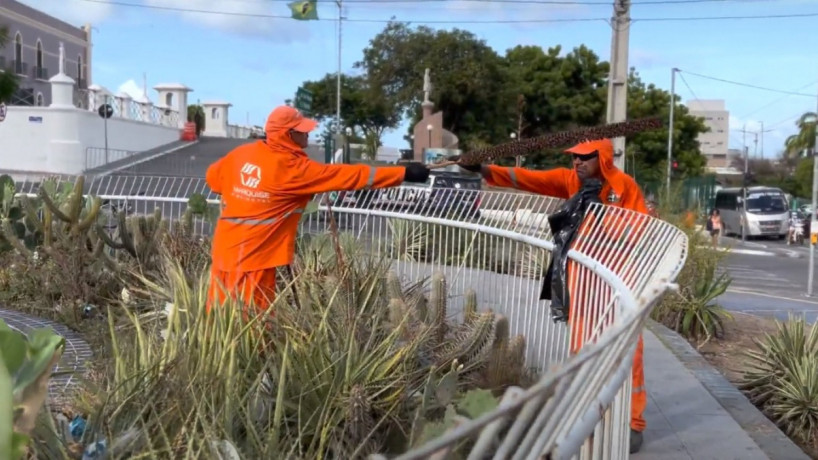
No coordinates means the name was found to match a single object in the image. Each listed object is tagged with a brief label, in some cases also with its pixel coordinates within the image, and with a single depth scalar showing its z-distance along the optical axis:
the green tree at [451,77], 45.22
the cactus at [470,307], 5.59
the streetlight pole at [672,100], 44.55
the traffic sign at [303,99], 17.31
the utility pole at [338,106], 36.41
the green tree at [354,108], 53.34
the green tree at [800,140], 61.49
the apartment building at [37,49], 50.81
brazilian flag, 27.50
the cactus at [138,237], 7.85
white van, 40.72
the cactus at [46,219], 7.98
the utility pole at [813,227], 18.20
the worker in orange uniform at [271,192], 4.92
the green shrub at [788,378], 6.44
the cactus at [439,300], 5.37
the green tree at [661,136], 51.28
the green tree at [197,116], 51.32
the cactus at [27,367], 1.98
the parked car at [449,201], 7.06
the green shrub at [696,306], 9.86
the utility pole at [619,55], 14.11
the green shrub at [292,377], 3.18
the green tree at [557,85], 47.91
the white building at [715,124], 110.89
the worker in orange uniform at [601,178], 4.96
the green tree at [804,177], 69.44
